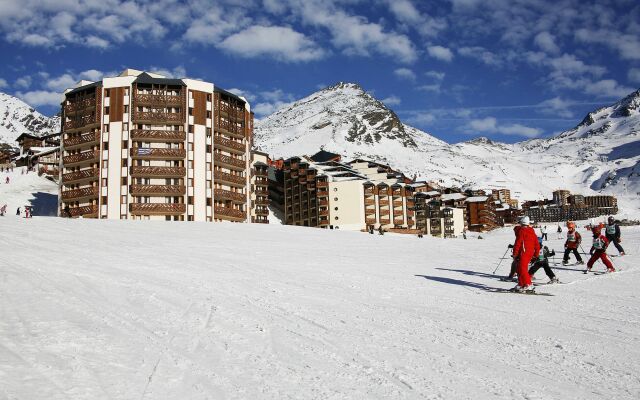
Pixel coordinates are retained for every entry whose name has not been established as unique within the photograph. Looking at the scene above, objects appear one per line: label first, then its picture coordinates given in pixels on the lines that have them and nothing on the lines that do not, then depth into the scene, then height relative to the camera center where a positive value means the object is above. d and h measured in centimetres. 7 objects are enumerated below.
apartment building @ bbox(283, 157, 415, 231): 8719 +546
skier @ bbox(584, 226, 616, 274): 1642 -94
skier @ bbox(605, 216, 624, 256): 2111 -42
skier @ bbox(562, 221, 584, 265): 1903 -75
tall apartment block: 5603 +937
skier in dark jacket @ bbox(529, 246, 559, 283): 1369 -111
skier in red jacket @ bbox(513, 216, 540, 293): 1204 -63
